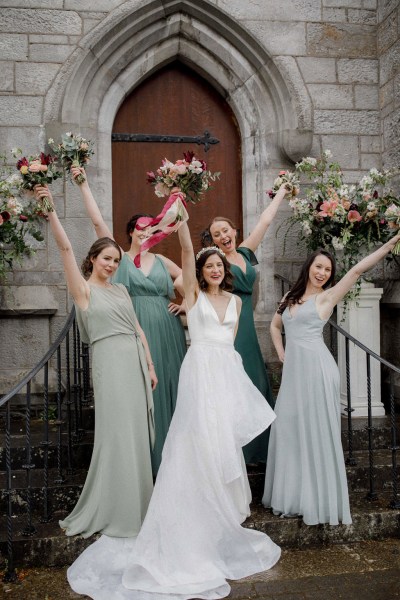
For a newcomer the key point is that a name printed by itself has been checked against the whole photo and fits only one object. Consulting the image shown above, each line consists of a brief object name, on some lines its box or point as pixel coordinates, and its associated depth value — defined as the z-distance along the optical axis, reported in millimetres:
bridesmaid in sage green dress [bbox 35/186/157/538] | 3338
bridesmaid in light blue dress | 3535
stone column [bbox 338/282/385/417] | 4945
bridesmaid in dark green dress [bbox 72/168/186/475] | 3969
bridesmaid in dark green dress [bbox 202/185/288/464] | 4180
